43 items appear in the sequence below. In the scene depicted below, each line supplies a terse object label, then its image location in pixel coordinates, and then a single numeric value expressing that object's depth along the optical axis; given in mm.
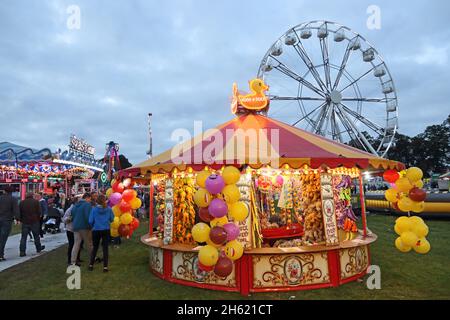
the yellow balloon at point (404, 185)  5535
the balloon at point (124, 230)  6900
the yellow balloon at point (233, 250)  4379
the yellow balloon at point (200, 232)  4246
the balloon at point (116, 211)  6961
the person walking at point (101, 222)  6039
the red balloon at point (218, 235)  4172
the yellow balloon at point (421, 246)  5145
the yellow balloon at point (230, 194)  4363
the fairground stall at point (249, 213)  4395
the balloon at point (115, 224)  6906
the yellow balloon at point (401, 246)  5223
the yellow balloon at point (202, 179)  4457
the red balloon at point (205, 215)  4395
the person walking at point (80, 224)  6383
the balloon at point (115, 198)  6977
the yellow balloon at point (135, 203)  7219
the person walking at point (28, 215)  7453
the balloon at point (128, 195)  7141
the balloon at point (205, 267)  4285
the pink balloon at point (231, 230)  4312
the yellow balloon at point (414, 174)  5379
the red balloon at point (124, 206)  7012
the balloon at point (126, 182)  7385
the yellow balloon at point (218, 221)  4383
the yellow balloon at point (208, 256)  4145
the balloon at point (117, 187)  7273
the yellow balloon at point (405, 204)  5461
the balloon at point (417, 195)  5340
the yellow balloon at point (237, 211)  4453
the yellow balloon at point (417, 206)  5422
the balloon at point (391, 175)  6082
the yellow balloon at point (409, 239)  5133
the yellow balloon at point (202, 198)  4332
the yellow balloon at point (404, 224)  5227
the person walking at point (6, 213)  7043
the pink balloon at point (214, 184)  4254
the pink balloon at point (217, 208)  4215
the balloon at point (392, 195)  5790
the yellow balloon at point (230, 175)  4352
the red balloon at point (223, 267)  4238
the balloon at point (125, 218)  6941
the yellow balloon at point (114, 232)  6941
